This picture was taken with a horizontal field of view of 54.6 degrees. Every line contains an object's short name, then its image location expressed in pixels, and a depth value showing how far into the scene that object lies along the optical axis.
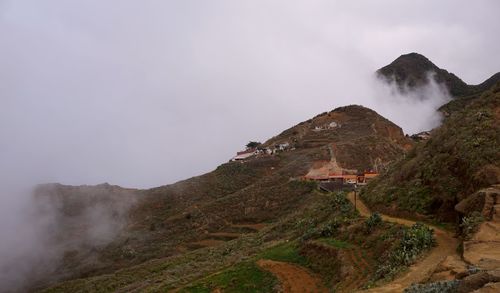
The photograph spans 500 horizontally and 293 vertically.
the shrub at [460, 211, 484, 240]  17.84
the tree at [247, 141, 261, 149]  116.38
